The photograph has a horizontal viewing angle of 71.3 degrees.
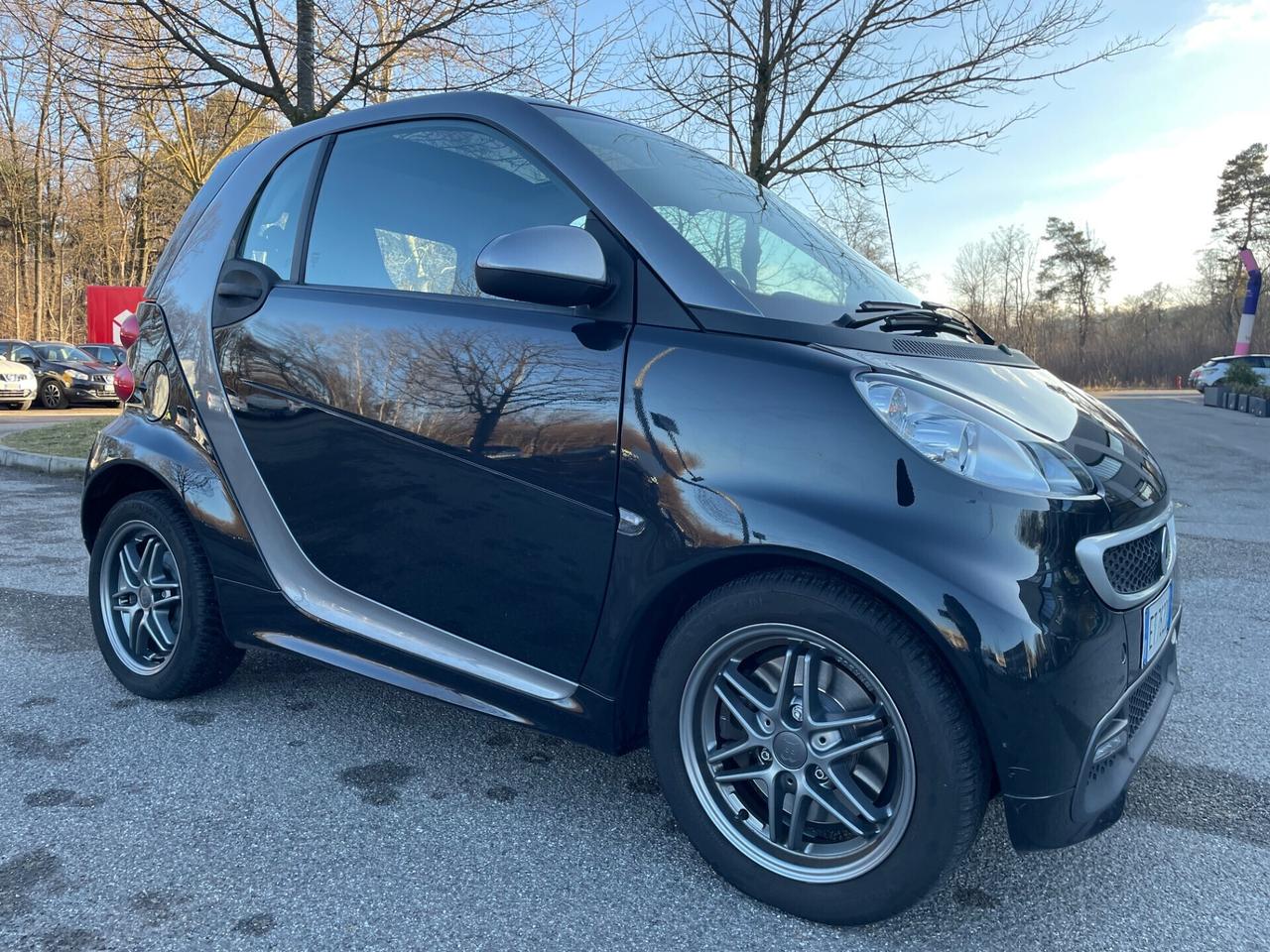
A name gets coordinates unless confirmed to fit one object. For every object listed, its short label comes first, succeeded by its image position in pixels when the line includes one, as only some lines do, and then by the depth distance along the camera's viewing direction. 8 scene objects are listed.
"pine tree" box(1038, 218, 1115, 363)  52.78
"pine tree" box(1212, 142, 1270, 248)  47.69
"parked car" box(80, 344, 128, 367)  19.94
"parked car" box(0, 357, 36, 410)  17.45
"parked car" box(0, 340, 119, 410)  18.19
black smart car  1.64
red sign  24.95
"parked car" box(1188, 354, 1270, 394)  30.10
